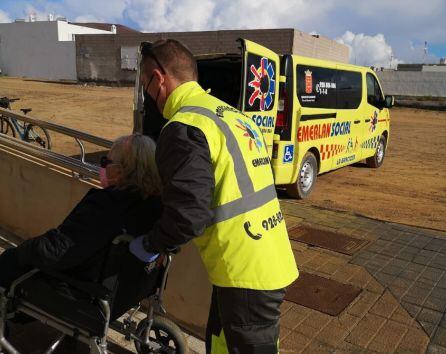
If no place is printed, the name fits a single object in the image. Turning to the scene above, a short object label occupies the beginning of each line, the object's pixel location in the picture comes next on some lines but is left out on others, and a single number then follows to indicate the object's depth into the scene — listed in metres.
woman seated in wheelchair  2.16
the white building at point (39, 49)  39.50
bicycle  8.86
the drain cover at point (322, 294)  3.72
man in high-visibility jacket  1.75
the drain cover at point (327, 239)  4.99
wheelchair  2.29
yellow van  5.78
